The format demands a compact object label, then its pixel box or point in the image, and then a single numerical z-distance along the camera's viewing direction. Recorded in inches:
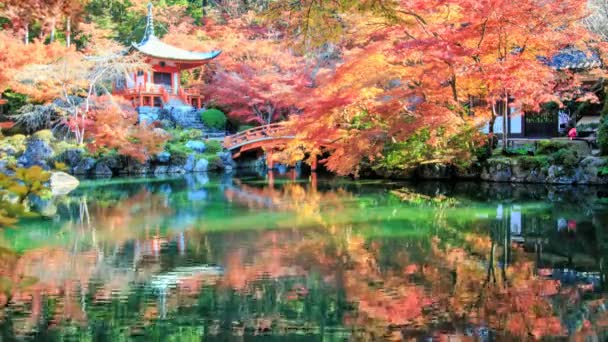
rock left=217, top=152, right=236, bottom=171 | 952.9
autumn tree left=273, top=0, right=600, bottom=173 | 528.7
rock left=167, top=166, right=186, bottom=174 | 903.5
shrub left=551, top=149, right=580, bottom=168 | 572.1
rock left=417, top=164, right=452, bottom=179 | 668.7
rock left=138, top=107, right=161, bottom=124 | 1015.6
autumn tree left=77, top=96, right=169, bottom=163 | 828.0
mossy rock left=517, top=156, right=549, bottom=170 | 595.5
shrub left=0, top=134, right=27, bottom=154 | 768.9
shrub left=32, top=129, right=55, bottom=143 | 810.0
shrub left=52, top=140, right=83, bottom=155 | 826.8
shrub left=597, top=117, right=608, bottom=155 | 555.2
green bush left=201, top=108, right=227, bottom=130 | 1071.6
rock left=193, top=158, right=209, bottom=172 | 924.0
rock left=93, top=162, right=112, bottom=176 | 860.6
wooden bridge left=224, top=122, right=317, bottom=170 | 893.2
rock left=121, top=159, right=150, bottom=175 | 890.1
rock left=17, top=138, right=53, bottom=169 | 776.3
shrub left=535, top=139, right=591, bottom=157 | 598.9
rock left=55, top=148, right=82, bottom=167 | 836.0
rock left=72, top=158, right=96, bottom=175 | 852.0
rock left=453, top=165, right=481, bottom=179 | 650.8
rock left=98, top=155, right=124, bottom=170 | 868.6
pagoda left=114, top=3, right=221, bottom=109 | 1067.9
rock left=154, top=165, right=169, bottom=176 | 885.8
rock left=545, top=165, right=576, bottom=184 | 574.2
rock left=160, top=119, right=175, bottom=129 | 1020.5
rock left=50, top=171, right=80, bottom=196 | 681.8
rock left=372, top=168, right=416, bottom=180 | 693.9
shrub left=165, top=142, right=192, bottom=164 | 909.2
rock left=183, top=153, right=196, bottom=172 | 916.0
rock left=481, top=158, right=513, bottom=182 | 621.9
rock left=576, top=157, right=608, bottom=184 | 554.9
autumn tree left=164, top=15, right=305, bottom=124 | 973.2
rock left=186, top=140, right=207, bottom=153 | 951.6
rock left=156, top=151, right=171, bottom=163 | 895.7
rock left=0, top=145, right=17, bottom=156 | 754.8
